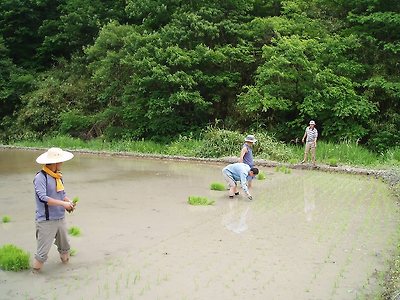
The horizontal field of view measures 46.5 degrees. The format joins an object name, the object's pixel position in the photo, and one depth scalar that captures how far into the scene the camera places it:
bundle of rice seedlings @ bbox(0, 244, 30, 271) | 5.74
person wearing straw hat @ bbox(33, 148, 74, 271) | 5.64
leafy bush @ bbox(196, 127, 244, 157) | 17.94
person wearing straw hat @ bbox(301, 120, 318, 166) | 15.15
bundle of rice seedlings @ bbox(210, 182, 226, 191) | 11.35
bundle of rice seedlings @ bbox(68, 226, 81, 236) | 7.28
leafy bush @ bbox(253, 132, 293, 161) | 17.02
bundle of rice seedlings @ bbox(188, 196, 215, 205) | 9.62
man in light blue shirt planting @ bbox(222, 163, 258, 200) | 10.05
